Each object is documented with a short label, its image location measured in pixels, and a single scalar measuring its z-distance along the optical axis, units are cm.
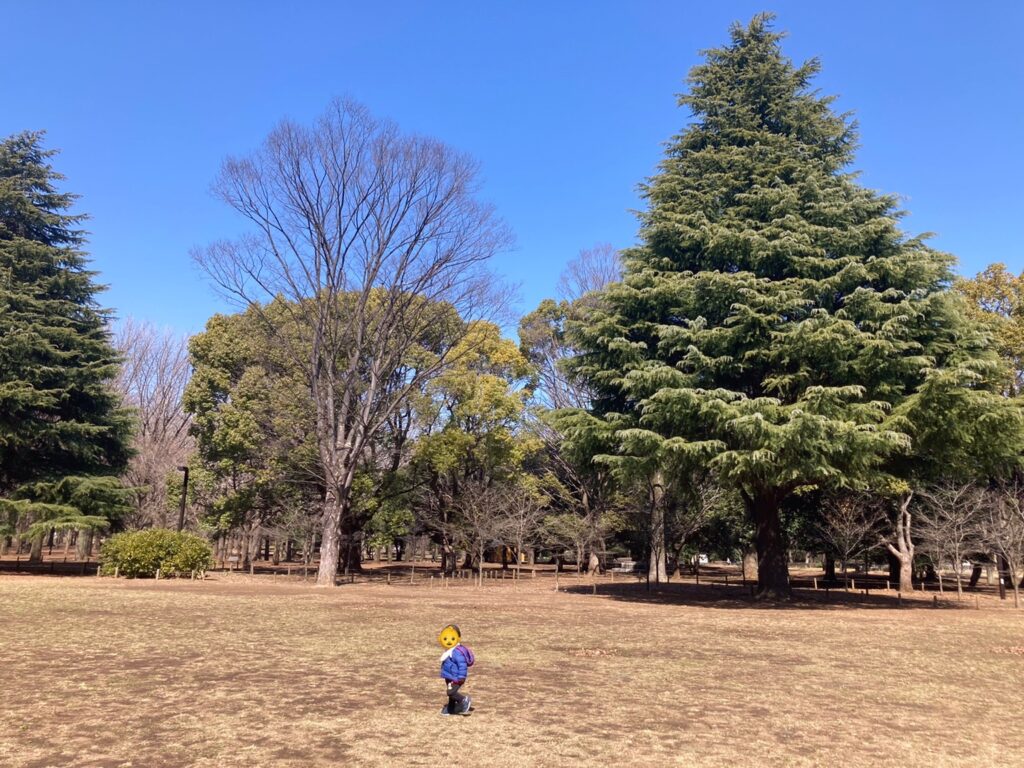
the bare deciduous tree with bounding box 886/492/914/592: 2783
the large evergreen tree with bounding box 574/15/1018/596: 1647
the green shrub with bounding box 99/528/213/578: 2498
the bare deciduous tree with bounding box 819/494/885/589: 2678
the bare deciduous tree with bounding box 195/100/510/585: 2503
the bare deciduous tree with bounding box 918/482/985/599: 2312
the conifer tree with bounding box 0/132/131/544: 2514
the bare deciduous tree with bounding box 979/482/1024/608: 2164
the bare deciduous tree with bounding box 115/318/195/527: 4078
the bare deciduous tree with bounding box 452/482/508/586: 3061
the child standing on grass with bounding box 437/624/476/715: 599
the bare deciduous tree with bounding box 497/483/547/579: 2966
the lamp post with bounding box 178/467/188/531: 3060
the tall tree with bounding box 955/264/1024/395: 2678
